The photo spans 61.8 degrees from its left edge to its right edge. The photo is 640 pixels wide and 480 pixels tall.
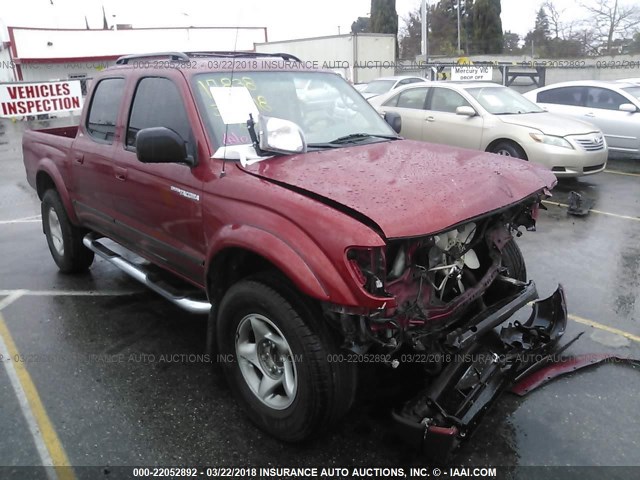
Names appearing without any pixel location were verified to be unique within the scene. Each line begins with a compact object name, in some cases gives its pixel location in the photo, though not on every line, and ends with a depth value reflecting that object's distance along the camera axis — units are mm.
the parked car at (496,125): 8383
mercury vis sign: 19719
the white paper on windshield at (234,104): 3320
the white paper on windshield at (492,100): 9367
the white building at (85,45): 29781
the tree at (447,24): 49584
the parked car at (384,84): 15688
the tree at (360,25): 59647
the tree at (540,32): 48088
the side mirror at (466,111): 8984
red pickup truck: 2531
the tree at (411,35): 53250
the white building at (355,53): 23906
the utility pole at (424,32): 28506
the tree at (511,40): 52344
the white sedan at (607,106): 10234
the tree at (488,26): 40031
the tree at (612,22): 38469
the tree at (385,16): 39500
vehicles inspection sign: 15258
